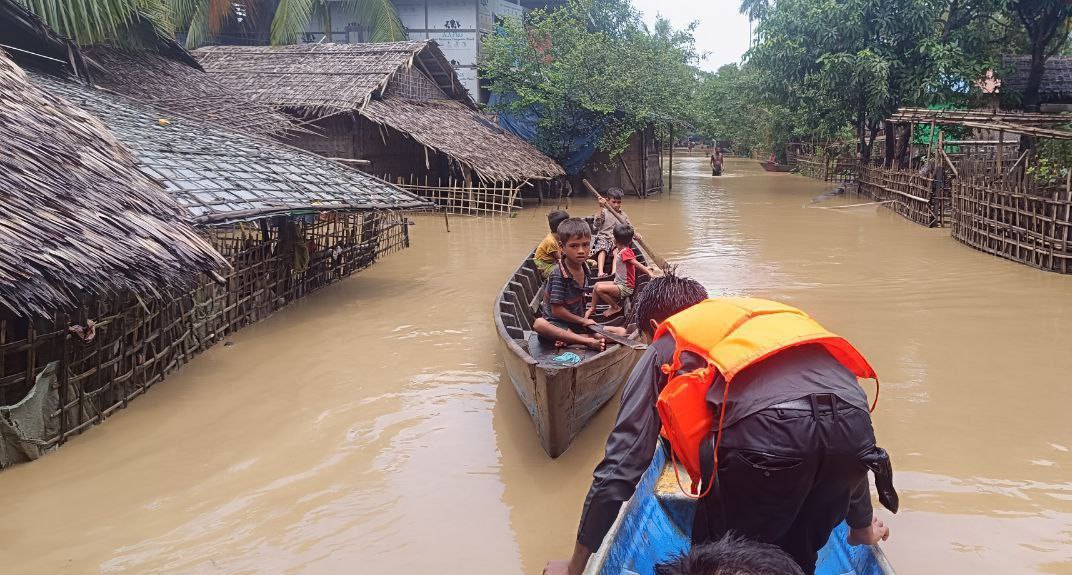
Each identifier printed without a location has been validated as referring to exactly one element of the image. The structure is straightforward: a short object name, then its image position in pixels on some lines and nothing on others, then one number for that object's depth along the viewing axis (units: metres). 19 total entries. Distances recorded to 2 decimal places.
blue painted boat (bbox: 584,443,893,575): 2.87
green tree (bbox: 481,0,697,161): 19.19
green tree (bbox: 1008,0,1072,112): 16.08
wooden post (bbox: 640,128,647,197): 21.91
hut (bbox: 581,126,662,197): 21.47
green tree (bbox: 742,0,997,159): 17.17
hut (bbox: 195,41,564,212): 16.50
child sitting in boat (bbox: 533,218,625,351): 5.75
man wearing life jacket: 2.13
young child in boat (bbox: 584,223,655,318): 6.55
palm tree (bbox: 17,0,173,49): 9.09
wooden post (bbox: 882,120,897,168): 19.30
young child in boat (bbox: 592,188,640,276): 8.33
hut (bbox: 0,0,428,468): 4.72
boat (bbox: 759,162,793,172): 34.28
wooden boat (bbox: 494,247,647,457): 4.63
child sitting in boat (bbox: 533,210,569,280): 7.91
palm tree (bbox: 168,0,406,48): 20.92
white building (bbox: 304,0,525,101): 22.94
